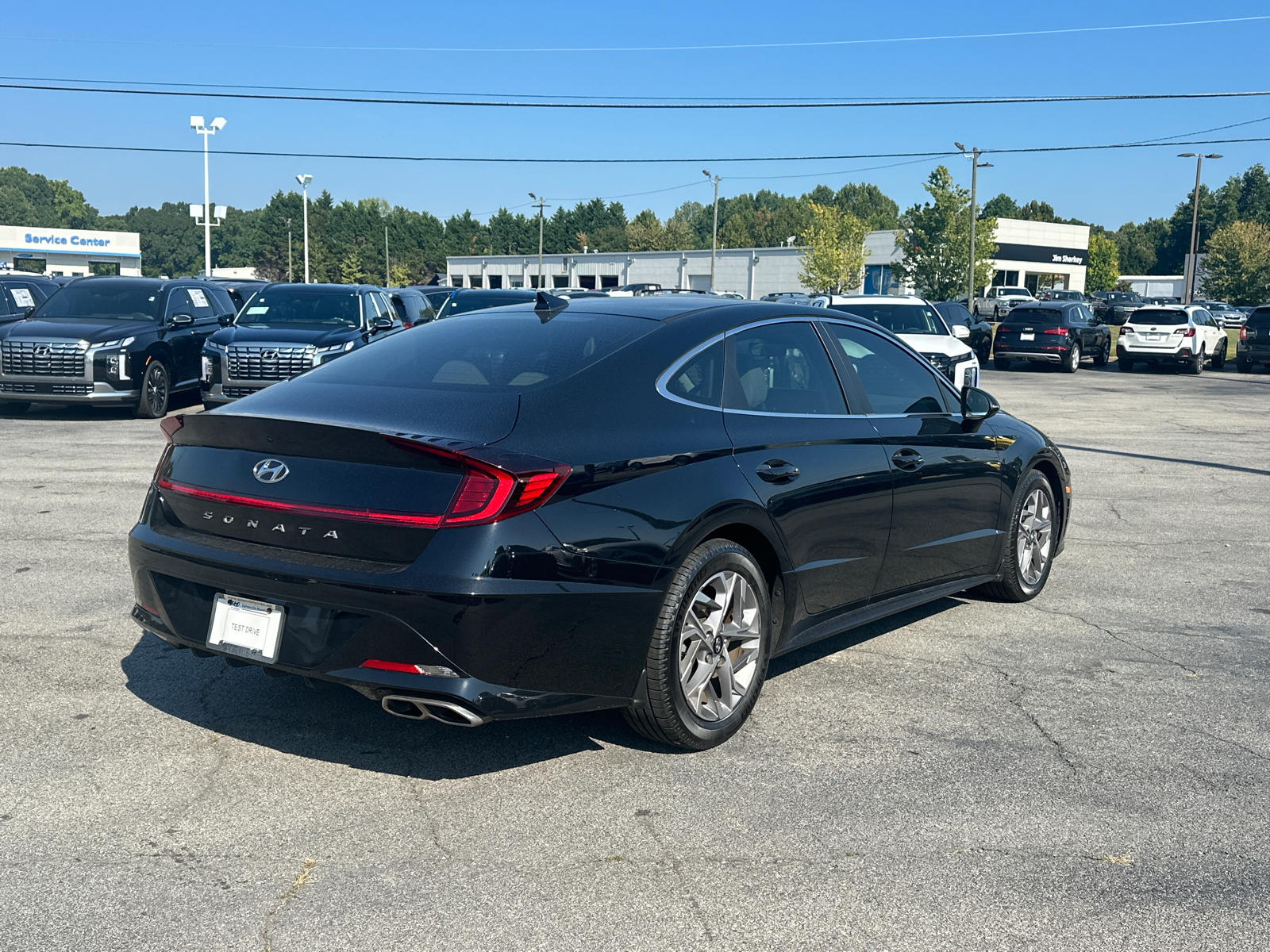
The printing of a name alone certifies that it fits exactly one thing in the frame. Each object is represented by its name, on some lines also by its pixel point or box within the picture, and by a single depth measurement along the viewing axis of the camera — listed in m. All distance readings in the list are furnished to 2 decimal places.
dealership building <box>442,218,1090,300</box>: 84.00
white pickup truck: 58.98
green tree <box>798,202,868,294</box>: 72.44
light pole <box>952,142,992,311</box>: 49.16
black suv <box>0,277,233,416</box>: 14.62
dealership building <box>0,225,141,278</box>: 97.00
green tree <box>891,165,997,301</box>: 60.84
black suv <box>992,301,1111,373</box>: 30.05
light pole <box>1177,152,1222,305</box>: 64.50
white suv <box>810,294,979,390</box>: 17.73
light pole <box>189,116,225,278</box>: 60.38
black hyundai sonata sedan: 3.66
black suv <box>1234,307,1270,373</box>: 30.30
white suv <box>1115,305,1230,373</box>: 30.50
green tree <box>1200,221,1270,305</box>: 76.50
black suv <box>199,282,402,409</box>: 14.84
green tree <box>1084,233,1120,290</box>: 109.81
